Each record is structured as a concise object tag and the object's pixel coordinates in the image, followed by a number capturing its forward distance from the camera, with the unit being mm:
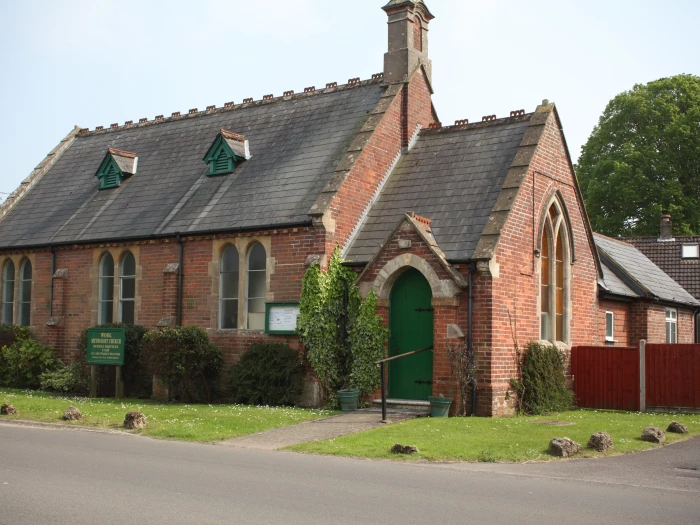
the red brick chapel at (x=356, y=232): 18766
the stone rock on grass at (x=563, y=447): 13039
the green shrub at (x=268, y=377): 19875
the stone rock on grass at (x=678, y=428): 15961
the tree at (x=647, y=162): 43406
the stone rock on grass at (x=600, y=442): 13555
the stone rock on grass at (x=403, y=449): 13234
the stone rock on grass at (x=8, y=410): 17906
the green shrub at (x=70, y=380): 23562
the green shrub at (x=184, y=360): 20719
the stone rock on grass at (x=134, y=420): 16094
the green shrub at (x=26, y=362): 24750
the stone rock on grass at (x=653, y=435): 14680
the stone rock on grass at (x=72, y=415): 16891
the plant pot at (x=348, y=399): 18844
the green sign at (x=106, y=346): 21672
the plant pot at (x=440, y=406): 17500
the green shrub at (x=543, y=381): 19109
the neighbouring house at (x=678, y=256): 34812
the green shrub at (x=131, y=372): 22672
